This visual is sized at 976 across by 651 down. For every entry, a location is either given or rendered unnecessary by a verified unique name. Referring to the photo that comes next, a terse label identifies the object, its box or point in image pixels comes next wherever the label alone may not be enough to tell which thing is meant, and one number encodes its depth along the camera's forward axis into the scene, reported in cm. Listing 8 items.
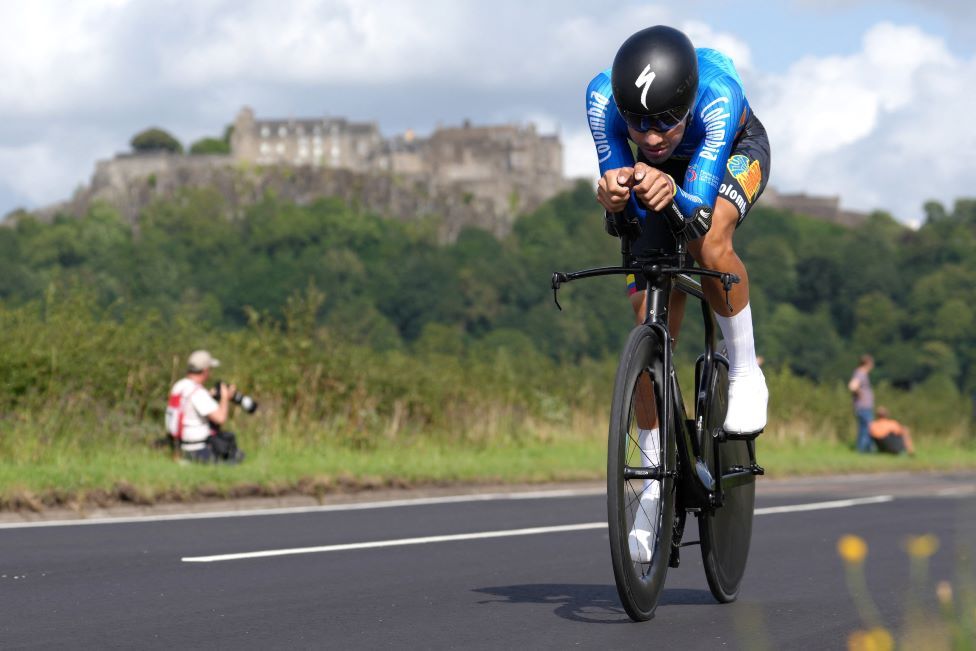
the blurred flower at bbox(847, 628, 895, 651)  566
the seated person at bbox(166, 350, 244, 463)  2814
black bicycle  1064
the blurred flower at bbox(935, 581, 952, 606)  691
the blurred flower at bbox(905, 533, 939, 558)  660
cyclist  1096
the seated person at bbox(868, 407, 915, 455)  5256
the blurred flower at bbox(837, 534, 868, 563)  597
